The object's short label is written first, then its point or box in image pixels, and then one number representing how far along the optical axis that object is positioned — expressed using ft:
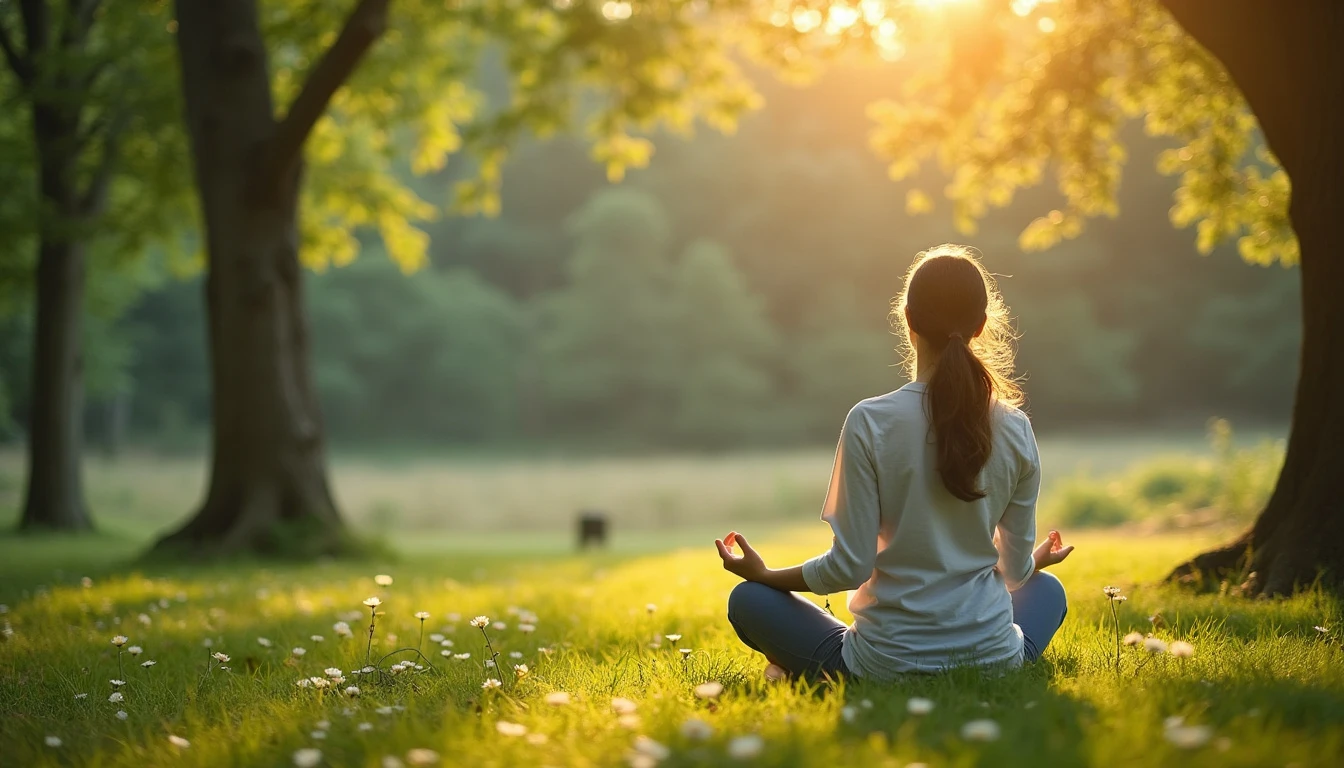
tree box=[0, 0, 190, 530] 44.52
